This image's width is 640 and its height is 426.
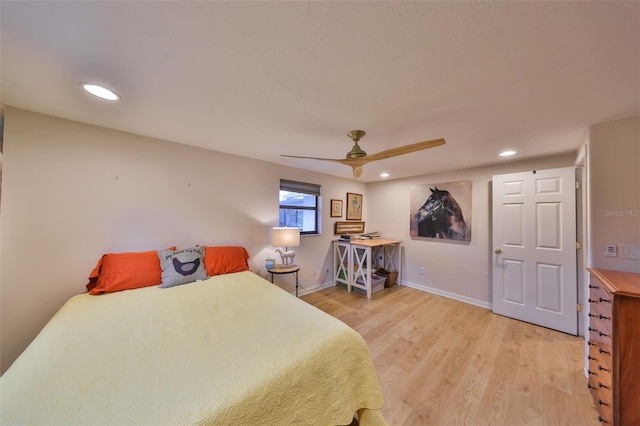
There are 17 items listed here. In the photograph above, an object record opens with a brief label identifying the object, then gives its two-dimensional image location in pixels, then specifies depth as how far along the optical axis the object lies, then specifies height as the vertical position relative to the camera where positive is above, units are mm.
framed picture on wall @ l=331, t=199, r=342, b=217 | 4160 +186
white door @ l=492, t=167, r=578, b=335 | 2482 -338
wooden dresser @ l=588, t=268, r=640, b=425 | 1152 -748
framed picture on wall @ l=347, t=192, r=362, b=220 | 4480 +249
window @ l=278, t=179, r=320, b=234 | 3535 +195
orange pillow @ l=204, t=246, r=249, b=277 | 2439 -552
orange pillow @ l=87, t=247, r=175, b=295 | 1896 -572
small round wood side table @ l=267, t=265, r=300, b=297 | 2928 -776
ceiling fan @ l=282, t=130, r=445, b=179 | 1692 +565
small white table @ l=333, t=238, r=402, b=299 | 3641 -819
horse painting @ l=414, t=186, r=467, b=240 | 3496 +31
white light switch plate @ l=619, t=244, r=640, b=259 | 1563 -206
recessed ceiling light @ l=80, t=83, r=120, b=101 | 1381 +831
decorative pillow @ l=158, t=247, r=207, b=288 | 2064 -546
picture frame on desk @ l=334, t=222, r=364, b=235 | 4256 -220
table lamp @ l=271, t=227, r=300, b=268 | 3029 -307
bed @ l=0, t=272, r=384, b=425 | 781 -720
